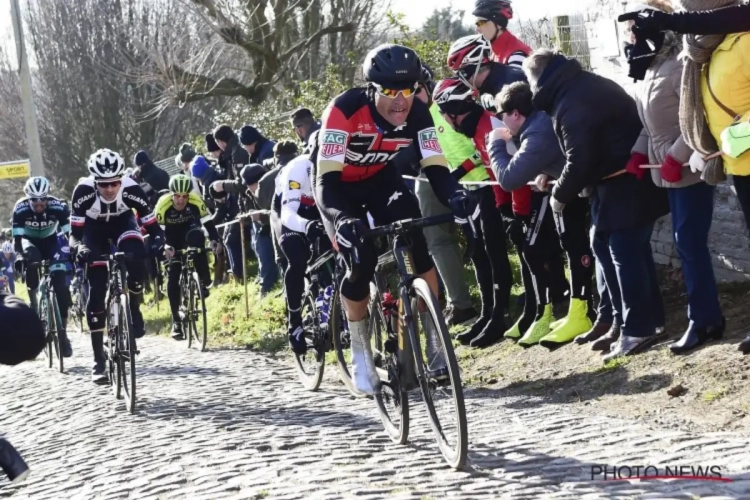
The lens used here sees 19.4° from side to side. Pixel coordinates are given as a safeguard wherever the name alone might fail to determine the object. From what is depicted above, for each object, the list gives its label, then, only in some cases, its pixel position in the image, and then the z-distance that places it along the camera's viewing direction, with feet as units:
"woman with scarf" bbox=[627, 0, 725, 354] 45.23
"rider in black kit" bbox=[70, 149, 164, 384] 69.36
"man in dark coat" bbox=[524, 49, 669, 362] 49.36
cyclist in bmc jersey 42.60
